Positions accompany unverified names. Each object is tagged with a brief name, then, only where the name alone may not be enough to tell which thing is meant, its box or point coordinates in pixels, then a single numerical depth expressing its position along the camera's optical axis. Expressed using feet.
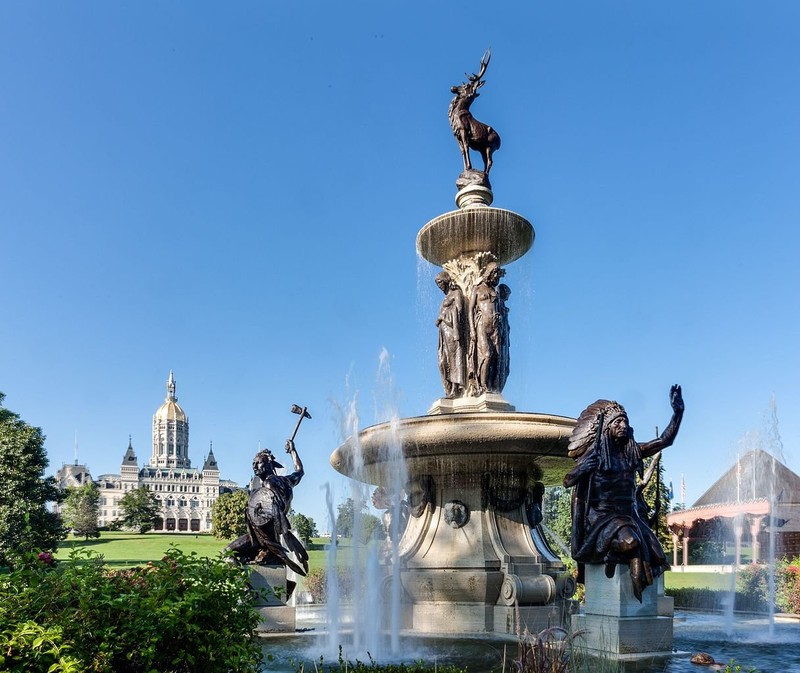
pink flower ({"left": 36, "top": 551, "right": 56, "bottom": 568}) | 14.97
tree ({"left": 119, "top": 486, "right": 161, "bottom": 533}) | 399.85
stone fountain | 29.48
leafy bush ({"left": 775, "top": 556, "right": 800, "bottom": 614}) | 44.26
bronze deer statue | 43.32
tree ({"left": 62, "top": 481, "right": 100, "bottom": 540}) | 323.37
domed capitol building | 522.06
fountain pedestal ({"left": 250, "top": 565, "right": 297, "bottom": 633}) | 28.09
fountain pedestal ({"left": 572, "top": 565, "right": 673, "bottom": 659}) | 21.61
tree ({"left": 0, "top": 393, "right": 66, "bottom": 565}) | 112.47
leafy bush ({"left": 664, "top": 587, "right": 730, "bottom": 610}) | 50.31
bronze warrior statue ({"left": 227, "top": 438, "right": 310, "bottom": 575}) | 29.17
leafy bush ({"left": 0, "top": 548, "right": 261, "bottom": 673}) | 11.54
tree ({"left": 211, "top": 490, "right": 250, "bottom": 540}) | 232.53
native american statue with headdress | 21.85
